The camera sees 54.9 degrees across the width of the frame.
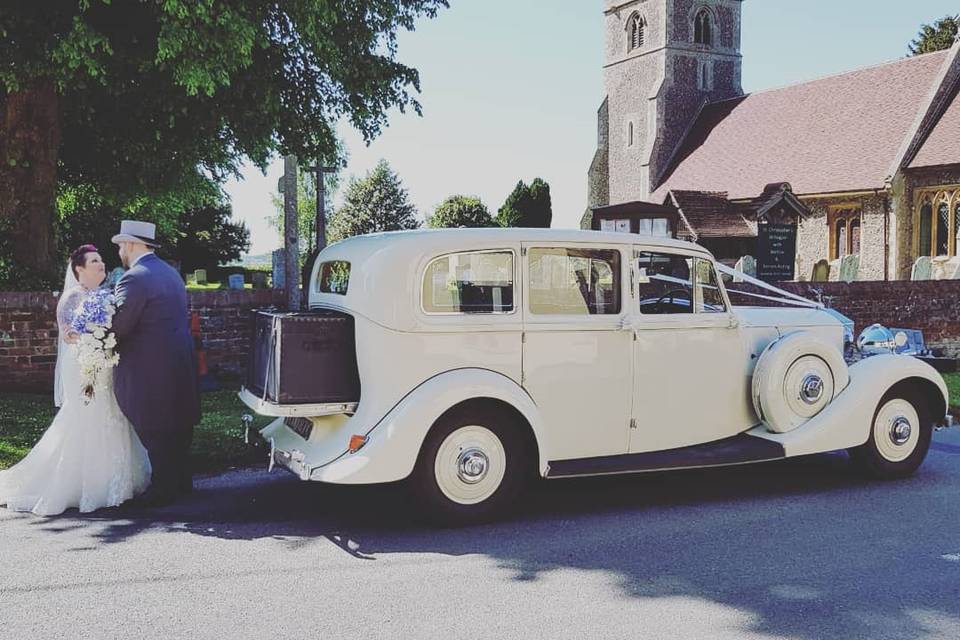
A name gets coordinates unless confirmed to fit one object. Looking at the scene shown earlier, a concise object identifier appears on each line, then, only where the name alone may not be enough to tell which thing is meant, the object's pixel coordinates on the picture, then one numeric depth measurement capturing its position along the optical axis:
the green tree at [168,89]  11.89
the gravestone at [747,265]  23.32
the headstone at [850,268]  24.06
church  33.22
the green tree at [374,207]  62.28
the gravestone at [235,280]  28.12
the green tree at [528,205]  49.53
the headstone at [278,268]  15.05
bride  6.29
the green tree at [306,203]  52.38
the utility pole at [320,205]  14.80
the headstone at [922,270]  23.06
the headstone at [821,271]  26.30
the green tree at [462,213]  55.06
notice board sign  18.50
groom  6.38
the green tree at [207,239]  53.69
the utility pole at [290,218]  12.20
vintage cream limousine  5.95
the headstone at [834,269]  35.26
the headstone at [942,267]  31.49
